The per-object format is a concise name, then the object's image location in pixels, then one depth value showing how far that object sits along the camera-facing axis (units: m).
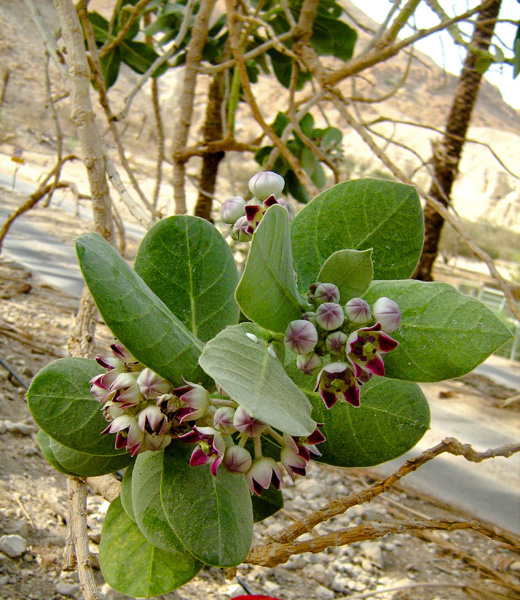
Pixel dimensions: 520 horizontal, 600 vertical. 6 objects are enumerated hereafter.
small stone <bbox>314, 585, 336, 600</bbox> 1.14
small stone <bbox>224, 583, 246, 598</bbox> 1.05
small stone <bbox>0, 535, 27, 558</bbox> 0.91
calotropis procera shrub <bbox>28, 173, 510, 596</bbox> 0.35
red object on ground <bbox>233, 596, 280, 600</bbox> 0.53
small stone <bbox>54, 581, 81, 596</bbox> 0.86
